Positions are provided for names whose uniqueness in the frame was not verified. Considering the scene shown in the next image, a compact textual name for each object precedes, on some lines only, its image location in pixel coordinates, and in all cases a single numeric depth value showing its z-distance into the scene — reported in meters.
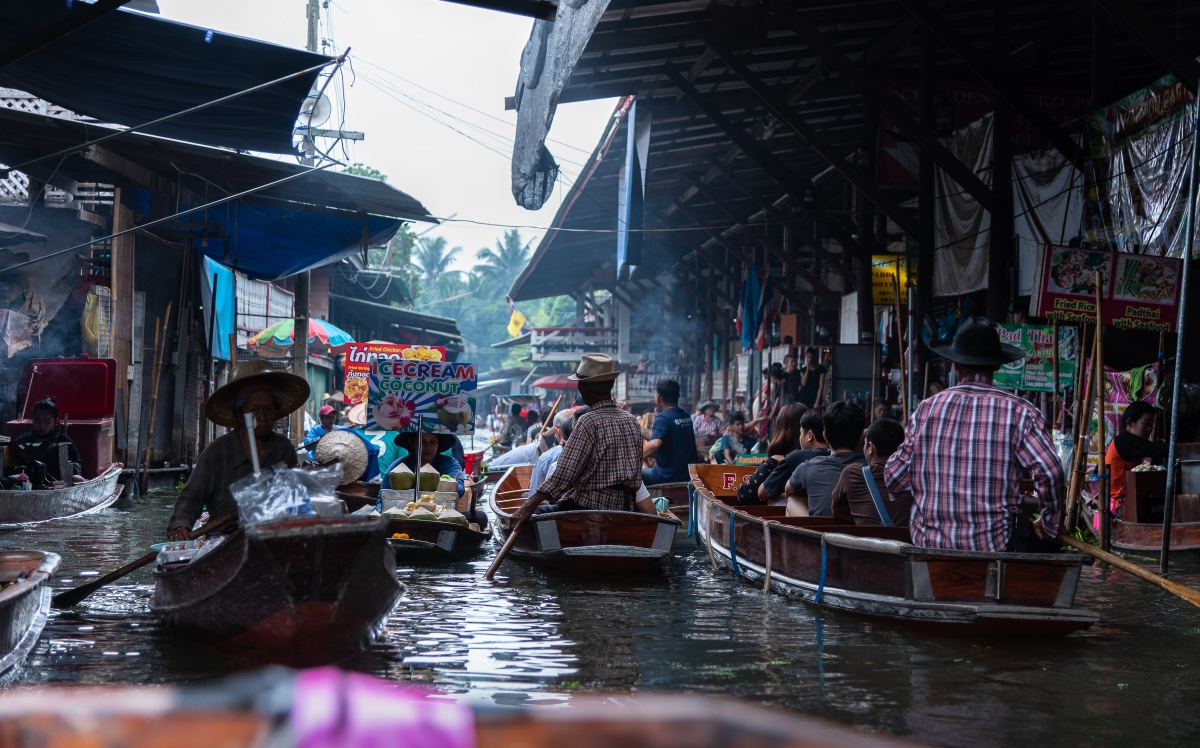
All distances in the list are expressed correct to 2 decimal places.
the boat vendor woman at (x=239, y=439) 6.15
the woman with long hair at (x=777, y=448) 9.26
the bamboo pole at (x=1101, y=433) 7.27
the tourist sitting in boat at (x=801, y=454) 8.78
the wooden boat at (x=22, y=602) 4.52
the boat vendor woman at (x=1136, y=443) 9.32
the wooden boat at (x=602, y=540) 7.98
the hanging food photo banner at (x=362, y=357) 20.14
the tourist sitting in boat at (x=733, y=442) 15.76
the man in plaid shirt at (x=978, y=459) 5.50
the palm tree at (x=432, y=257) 70.44
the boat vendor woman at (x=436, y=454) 10.12
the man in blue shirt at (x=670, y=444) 12.38
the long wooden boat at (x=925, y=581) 5.52
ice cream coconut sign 9.75
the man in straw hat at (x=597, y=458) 8.02
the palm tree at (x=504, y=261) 72.25
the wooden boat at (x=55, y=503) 10.70
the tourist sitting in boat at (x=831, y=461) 7.67
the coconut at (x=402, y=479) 9.69
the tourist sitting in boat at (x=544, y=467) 9.45
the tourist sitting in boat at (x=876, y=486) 7.02
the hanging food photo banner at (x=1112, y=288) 8.25
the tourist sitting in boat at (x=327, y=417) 17.17
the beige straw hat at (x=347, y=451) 10.39
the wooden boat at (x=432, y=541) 8.60
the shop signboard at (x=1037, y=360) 9.71
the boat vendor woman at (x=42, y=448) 11.41
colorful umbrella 19.62
